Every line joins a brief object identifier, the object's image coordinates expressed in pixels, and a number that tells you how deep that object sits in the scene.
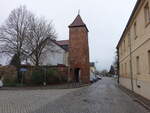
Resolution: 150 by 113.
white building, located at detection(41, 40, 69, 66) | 28.06
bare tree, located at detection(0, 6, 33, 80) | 18.50
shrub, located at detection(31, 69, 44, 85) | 19.20
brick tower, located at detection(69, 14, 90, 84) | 26.33
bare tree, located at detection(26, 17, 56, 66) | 19.36
